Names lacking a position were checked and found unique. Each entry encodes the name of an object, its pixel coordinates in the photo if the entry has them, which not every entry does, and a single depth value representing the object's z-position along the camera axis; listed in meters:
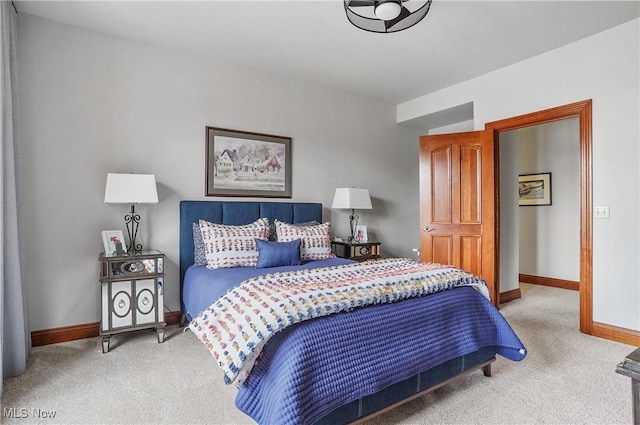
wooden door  3.92
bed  1.48
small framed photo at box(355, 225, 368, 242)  4.41
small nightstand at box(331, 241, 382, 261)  4.12
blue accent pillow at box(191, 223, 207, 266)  3.19
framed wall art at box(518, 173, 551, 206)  5.38
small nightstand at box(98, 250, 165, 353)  2.76
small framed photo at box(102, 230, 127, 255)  2.95
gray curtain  2.24
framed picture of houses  3.63
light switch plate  3.09
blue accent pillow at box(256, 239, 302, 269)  3.03
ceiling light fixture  2.23
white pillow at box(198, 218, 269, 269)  3.00
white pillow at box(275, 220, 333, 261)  3.40
